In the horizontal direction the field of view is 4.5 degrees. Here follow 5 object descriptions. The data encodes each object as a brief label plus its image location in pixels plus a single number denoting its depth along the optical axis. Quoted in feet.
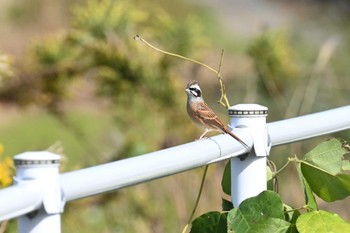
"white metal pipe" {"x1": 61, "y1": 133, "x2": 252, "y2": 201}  23.65
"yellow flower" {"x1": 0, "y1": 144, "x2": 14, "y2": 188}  27.55
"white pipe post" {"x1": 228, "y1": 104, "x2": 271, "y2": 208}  25.02
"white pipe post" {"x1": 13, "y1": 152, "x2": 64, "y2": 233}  23.47
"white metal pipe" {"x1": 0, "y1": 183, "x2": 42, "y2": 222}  23.26
